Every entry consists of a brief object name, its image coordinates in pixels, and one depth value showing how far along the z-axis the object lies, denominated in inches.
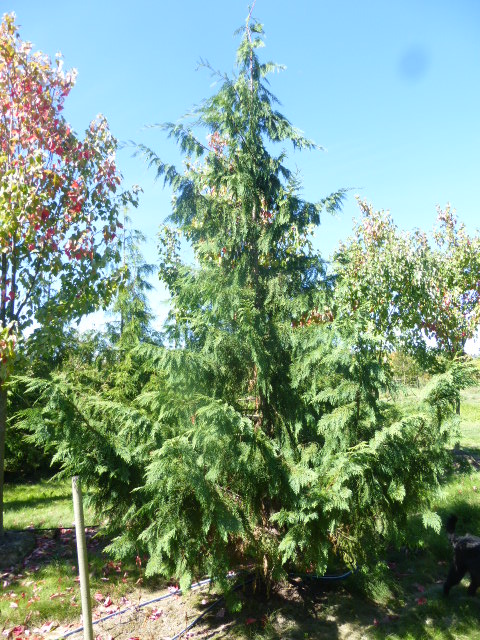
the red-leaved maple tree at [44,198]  250.7
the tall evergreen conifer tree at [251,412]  173.2
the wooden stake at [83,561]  117.9
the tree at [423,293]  466.3
